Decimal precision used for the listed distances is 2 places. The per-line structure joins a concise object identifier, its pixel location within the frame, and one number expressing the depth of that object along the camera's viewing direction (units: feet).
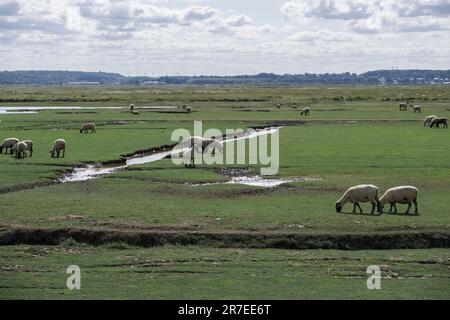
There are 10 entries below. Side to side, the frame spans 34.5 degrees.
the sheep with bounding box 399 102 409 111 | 319.47
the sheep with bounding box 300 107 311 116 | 286.87
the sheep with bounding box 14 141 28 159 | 139.03
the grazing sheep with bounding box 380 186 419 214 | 85.60
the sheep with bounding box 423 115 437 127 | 227.77
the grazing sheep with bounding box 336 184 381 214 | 86.69
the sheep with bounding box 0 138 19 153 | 151.64
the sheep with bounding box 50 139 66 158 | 141.04
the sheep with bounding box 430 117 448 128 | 222.28
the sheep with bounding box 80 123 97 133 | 205.14
